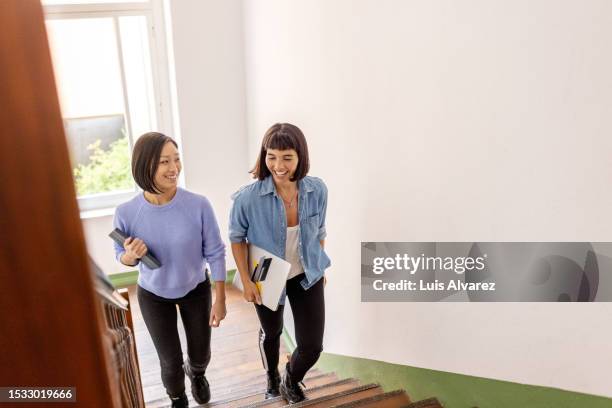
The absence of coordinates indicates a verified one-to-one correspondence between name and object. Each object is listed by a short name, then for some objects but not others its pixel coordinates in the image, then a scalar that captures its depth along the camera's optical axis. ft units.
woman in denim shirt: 6.81
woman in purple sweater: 6.57
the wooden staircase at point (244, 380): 7.48
